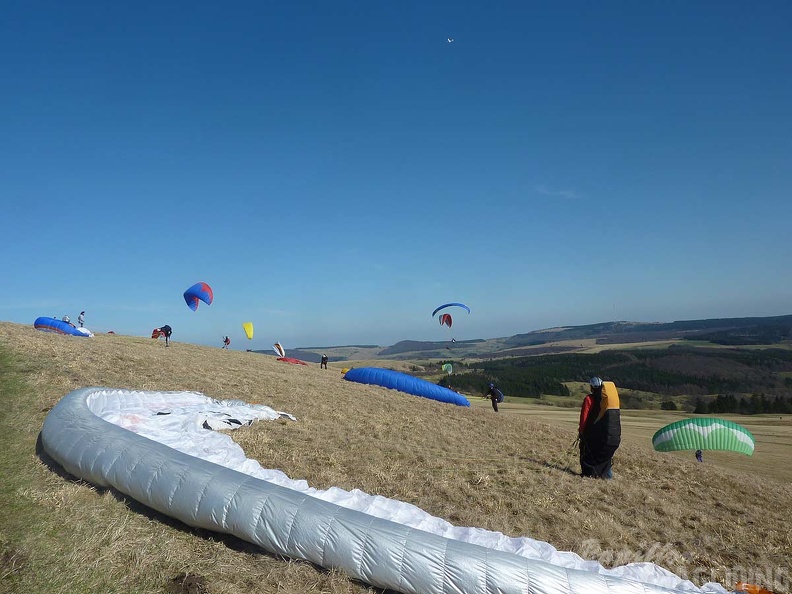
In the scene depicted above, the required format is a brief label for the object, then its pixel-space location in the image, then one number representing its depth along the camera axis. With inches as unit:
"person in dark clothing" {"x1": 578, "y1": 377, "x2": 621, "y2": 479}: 371.2
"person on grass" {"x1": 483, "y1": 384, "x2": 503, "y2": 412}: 948.6
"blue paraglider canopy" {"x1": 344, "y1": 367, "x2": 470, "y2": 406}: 930.1
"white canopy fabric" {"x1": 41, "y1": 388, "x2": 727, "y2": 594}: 167.3
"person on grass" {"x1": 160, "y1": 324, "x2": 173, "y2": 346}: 995.3
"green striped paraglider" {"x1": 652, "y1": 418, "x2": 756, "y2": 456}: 551.2
